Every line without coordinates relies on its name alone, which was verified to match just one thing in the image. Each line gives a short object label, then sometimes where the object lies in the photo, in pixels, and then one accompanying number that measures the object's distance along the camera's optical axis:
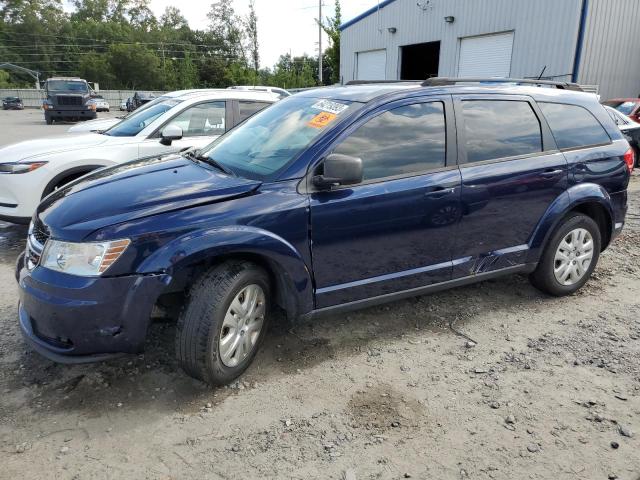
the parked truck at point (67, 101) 23.66
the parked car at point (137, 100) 31.45
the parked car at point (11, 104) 44.31
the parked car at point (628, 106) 12.34
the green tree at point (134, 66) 78.01
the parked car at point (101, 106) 40.66
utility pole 35.71
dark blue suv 2.71
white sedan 5.25
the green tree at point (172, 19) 102.75
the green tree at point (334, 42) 39.41
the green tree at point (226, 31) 84.56
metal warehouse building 15.59
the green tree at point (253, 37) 77.56
